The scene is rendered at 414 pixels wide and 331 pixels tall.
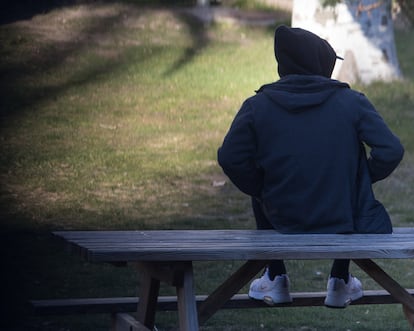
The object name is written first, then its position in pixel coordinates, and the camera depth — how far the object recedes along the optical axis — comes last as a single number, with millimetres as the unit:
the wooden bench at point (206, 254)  8000
